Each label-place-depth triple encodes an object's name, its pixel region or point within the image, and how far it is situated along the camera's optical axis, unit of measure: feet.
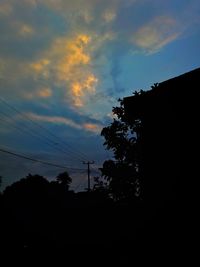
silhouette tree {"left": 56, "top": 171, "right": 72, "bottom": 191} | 106.61
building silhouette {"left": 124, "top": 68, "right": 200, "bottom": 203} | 17.17
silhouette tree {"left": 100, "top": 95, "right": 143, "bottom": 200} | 40.54
